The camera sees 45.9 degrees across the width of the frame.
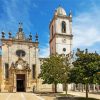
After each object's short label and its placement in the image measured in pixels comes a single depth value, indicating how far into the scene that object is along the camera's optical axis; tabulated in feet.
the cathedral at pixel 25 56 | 80.27
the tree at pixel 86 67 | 41.17
